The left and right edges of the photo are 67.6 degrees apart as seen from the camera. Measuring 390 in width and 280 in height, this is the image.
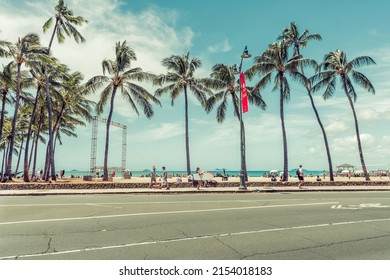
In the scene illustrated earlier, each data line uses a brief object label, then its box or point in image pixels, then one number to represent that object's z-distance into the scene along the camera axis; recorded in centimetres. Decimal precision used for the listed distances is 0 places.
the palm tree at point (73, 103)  3541
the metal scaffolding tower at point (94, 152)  4100
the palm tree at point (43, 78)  2994
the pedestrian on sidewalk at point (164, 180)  2227
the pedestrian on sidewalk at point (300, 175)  2275
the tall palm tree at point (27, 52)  2505
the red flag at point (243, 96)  1991
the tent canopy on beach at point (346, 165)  6831
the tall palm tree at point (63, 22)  2923
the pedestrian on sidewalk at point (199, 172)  2302
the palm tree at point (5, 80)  2478
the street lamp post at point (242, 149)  2055
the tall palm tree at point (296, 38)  3294
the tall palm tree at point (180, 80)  3209
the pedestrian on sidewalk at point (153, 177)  2391
